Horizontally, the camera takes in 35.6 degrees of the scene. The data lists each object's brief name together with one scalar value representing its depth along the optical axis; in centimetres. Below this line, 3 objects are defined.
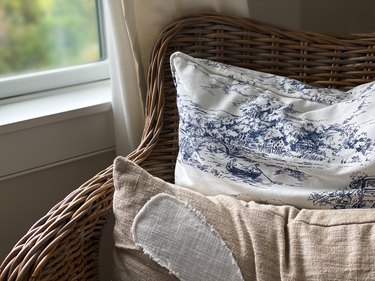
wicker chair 126
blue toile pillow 106
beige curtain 131
